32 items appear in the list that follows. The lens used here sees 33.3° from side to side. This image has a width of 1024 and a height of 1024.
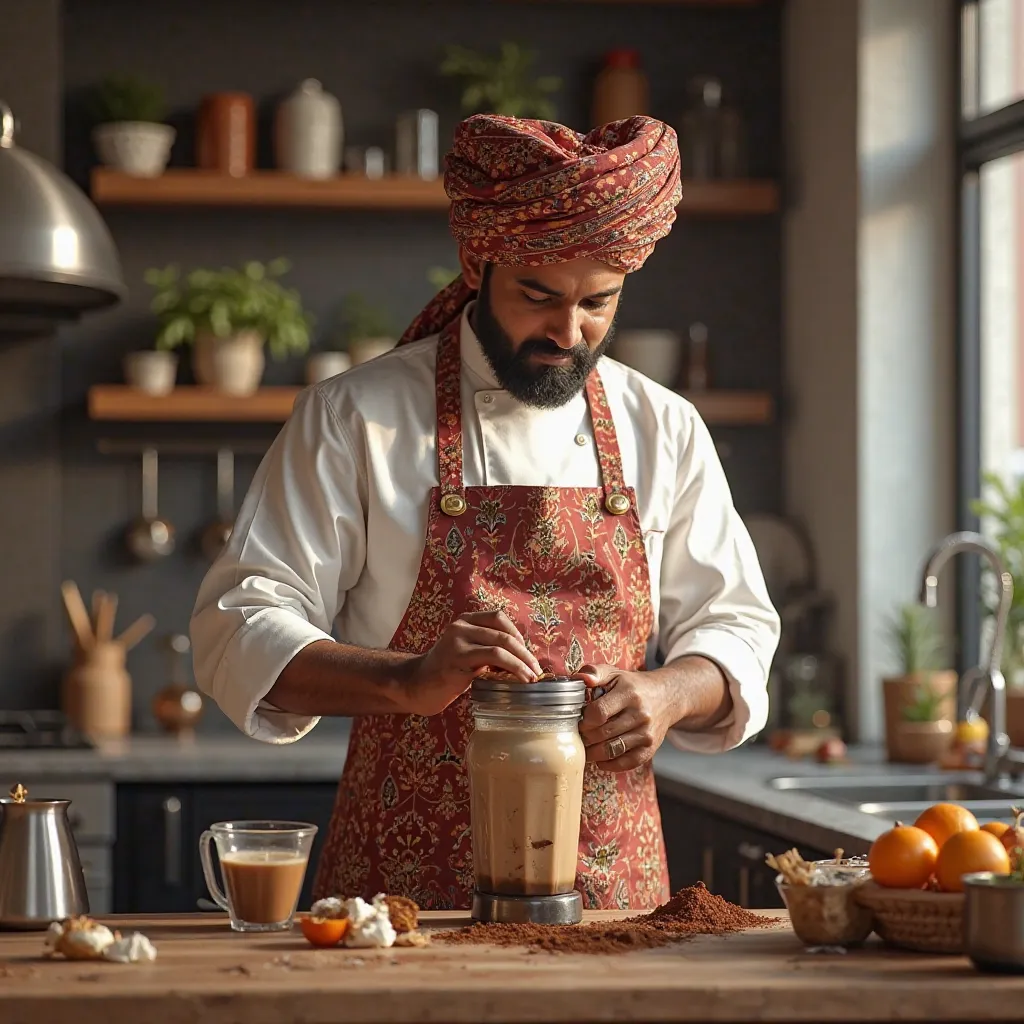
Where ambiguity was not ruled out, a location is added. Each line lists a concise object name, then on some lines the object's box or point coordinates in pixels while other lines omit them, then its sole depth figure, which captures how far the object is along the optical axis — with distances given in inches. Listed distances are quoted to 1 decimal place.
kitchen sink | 136.7
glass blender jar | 65.6
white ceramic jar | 175.6
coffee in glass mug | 65.5
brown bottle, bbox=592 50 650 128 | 180.2
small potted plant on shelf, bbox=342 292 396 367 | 177.2
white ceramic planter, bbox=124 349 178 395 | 173.9
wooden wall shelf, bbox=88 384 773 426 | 172.7
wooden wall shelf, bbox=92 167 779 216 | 173.6
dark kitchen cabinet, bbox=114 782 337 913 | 152.6
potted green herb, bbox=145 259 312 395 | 173.5
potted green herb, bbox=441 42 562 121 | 177.0
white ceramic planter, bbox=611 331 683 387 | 180.7
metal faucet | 134.2
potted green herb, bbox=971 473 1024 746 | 146.0
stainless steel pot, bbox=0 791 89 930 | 66.2
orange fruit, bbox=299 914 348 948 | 61.5
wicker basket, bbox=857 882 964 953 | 60.1
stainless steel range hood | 143.9
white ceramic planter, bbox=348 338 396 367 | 176.9
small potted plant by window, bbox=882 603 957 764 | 149.2
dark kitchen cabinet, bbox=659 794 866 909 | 120.0
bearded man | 78.5
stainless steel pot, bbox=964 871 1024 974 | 56.6
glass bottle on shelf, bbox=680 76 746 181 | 181.2
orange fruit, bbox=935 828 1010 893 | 60.9
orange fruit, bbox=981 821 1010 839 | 64.3
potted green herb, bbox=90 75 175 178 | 173.5
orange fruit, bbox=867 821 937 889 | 62.2
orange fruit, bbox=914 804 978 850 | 64.0
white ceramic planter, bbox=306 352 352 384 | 176.7
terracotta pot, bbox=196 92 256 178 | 176.6
